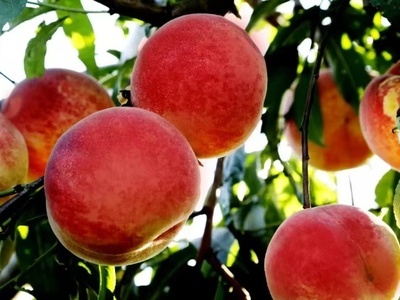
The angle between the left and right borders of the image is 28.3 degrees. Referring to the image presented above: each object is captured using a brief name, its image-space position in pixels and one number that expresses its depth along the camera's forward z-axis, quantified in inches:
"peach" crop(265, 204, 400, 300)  36.8
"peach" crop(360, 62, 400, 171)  48.4
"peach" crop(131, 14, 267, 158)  39.1
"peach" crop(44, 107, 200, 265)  33.3
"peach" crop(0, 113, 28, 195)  45.9
